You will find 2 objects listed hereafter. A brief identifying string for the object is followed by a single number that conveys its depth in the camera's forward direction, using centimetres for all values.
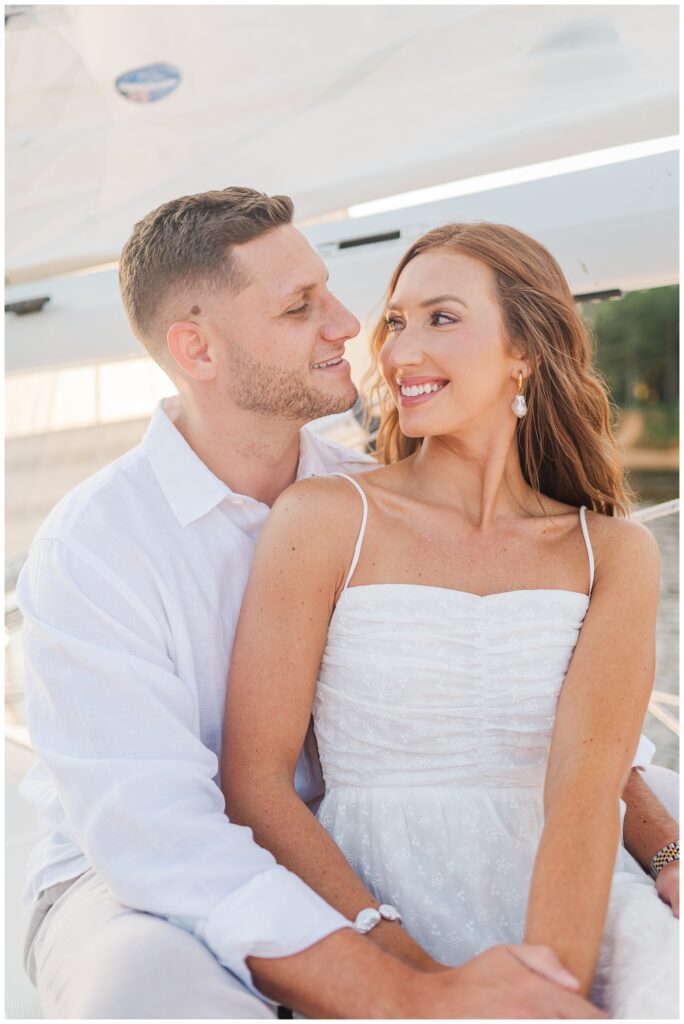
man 133
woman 152
